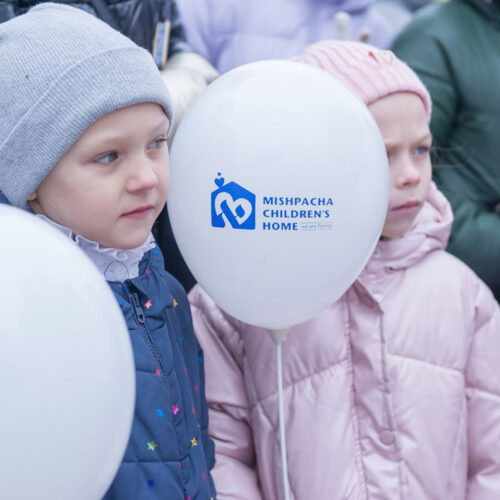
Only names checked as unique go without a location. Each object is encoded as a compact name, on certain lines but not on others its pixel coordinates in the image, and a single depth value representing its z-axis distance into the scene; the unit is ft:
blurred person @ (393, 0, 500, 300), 8.83
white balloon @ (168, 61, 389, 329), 6.56
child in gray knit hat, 6.26
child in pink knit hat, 7.42
